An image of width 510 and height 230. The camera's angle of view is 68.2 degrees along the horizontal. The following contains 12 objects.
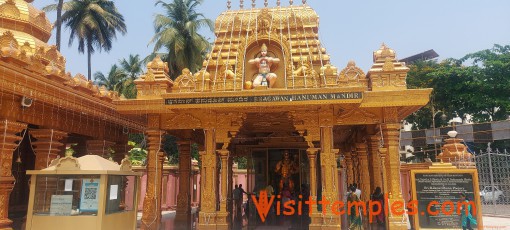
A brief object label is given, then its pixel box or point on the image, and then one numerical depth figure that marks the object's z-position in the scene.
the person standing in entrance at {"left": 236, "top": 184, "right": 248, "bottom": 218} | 16.43
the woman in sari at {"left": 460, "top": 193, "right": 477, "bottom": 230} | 9.41
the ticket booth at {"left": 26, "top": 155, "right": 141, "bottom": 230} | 7.07
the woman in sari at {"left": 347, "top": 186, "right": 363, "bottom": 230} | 11.00
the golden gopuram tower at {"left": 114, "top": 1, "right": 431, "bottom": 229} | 10.10
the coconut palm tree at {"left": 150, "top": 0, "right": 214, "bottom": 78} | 26.86
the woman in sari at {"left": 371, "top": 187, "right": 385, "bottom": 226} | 11.93
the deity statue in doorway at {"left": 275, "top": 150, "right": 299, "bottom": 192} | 18.08
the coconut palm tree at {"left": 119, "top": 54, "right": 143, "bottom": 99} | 39.81
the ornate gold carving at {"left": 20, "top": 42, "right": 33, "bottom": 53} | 11.22
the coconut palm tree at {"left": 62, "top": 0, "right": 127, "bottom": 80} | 31.03
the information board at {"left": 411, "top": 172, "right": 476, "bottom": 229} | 9.59
